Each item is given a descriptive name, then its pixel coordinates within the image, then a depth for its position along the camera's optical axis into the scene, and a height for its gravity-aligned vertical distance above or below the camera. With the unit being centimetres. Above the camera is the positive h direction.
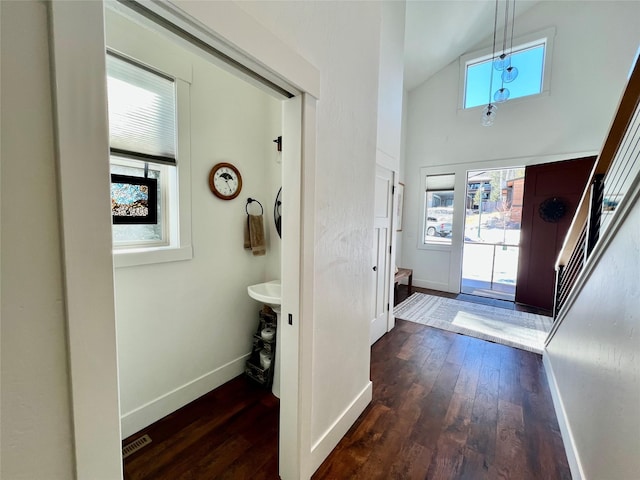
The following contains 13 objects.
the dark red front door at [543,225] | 380 +4
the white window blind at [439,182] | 500 +86
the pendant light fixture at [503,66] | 354 +250
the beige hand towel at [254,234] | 228 -11
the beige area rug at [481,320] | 314 -132
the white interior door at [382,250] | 290 -30
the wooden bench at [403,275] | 428 -86
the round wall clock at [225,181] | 201 +32
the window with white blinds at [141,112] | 152 +68
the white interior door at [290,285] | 123 -31
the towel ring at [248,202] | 227 +17
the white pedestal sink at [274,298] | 187 -58
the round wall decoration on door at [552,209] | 392 +29
